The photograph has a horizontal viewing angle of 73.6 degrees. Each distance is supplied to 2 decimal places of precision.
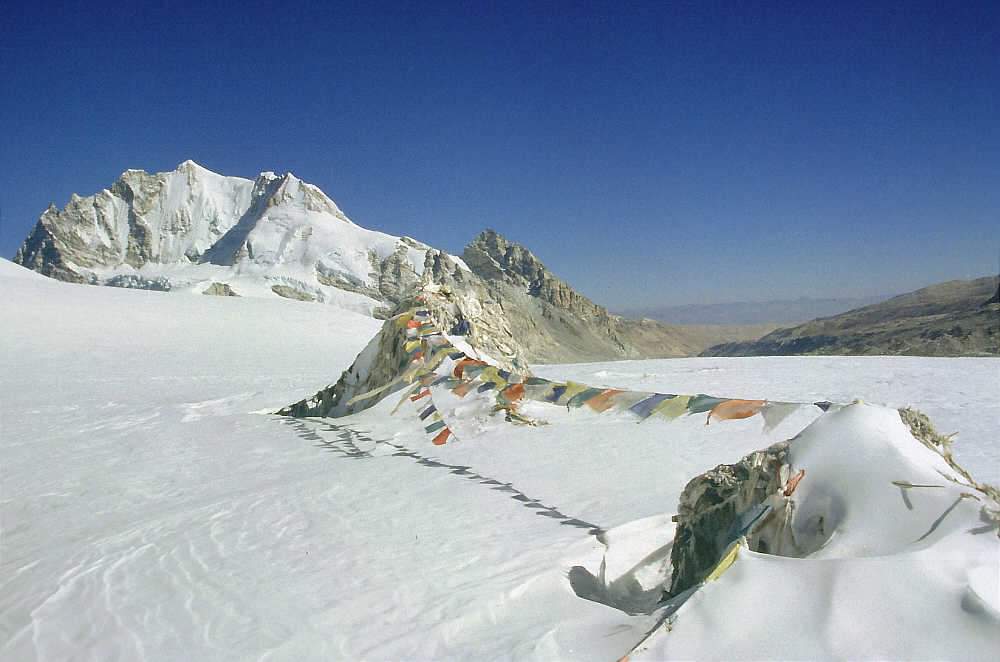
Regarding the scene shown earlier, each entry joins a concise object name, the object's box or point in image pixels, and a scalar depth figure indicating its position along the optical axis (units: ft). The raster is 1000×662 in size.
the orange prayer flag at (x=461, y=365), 19.81
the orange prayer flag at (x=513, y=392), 17.87
